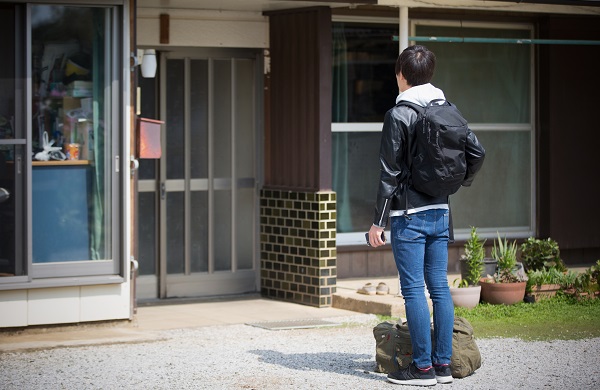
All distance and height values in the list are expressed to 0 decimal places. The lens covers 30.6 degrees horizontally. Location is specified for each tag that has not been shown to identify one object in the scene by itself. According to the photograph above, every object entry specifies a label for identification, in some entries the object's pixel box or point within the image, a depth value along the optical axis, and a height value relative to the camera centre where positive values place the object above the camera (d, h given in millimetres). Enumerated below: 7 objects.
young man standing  6508 -279
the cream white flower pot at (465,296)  9328 -978
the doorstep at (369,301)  9195 -1031
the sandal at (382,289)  9758 -960
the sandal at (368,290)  9789 -970
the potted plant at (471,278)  9344 -845
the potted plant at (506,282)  9477 -884
